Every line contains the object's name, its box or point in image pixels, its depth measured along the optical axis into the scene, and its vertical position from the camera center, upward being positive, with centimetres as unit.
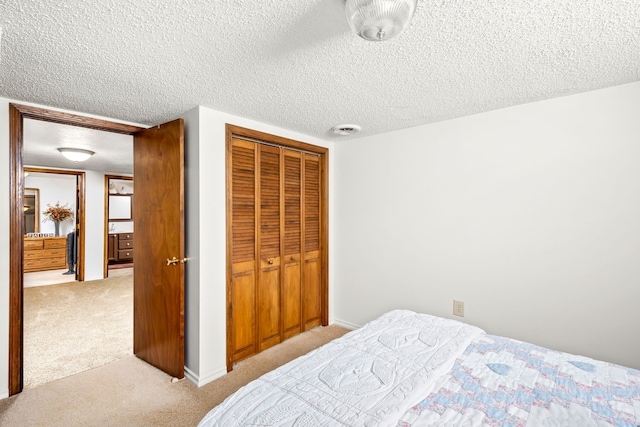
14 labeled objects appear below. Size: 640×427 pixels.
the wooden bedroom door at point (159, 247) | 244 -28
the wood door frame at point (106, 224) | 599 -20
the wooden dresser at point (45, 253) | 664 -87
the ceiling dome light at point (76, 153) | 404 +81
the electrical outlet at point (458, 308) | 272 -85
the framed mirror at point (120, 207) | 836 +19
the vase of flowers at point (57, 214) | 736 +0
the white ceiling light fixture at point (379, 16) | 108 +71
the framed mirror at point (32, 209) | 748 +13
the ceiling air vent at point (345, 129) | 295 +83
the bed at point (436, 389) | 116 -77
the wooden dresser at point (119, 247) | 786 -86
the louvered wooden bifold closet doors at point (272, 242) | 274 -29
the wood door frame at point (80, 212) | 575 +4
